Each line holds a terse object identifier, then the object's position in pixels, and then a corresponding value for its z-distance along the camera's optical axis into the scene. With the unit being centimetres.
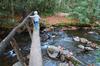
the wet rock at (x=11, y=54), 293
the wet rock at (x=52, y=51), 287
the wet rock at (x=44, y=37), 390
